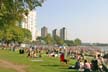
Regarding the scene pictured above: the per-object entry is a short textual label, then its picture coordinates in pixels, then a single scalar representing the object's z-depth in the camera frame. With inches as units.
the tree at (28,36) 2555.9
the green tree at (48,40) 3431.2
